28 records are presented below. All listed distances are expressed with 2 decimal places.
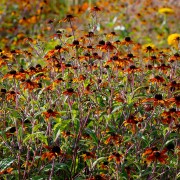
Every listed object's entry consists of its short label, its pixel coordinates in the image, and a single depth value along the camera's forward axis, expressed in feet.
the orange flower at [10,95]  16.93
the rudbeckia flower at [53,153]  13.28
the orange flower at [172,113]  13.96
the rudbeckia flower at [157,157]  12.84
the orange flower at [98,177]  13.24
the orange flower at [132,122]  14.47
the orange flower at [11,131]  16.26
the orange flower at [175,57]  18.78
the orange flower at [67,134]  15.55
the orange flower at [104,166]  15.07
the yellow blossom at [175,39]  21.04
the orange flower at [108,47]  18.02
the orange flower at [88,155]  14.16
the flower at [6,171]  13.97
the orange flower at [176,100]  14.34
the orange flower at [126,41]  20.18
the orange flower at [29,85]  15.26
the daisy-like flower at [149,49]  20.40
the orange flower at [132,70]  17.39
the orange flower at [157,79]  16.74
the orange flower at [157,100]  14.43
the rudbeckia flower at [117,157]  13.33
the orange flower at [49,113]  14.46
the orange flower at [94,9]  21.89
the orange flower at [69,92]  15.53
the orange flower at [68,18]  21.16
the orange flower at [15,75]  16.02
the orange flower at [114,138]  14.21
